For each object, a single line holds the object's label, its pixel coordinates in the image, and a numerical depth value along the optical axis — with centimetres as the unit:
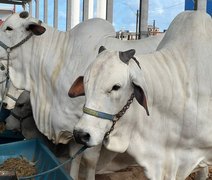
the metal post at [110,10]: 384
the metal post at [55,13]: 782
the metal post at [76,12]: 865
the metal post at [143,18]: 322
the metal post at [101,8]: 747
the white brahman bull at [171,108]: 146
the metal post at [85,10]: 512
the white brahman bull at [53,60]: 195
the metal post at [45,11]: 971
